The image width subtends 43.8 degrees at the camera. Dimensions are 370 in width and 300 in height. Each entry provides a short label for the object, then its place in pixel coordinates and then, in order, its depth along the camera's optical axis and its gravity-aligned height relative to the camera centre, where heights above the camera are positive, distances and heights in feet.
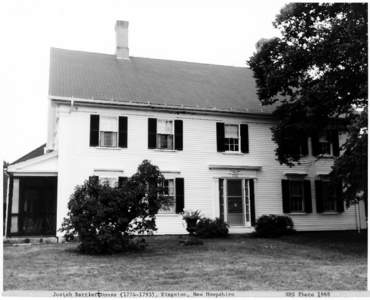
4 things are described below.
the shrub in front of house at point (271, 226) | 61.52 -2.03
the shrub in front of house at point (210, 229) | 59.52 -2.26
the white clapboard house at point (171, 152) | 59.11 +8.24
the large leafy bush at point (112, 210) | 42.98 +0.20
